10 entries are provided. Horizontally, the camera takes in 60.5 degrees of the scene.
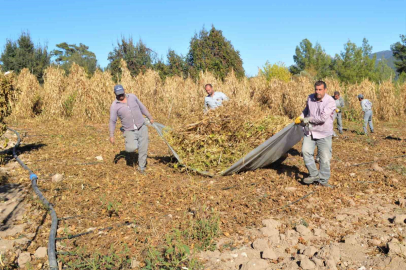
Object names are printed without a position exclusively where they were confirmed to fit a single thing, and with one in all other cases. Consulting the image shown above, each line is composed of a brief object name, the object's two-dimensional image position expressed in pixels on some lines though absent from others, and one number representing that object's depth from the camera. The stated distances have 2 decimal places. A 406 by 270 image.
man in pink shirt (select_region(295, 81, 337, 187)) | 5.42
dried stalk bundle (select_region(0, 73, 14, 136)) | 7.10
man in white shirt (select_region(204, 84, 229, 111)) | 7.48
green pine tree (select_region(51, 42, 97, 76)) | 66.41
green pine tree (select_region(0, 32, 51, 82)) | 35.19
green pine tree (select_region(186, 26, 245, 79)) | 27.42
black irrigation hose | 3.35
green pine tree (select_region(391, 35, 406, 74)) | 45.00
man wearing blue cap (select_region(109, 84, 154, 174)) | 6.36
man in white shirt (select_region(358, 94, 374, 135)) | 11.93
